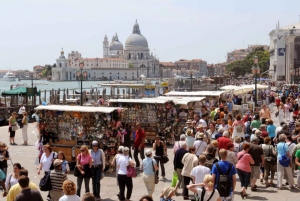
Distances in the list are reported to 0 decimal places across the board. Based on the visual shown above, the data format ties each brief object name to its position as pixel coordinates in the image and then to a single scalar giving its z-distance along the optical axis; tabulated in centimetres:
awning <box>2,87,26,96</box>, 3709
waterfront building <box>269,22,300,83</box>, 9738
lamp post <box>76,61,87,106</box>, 3805
